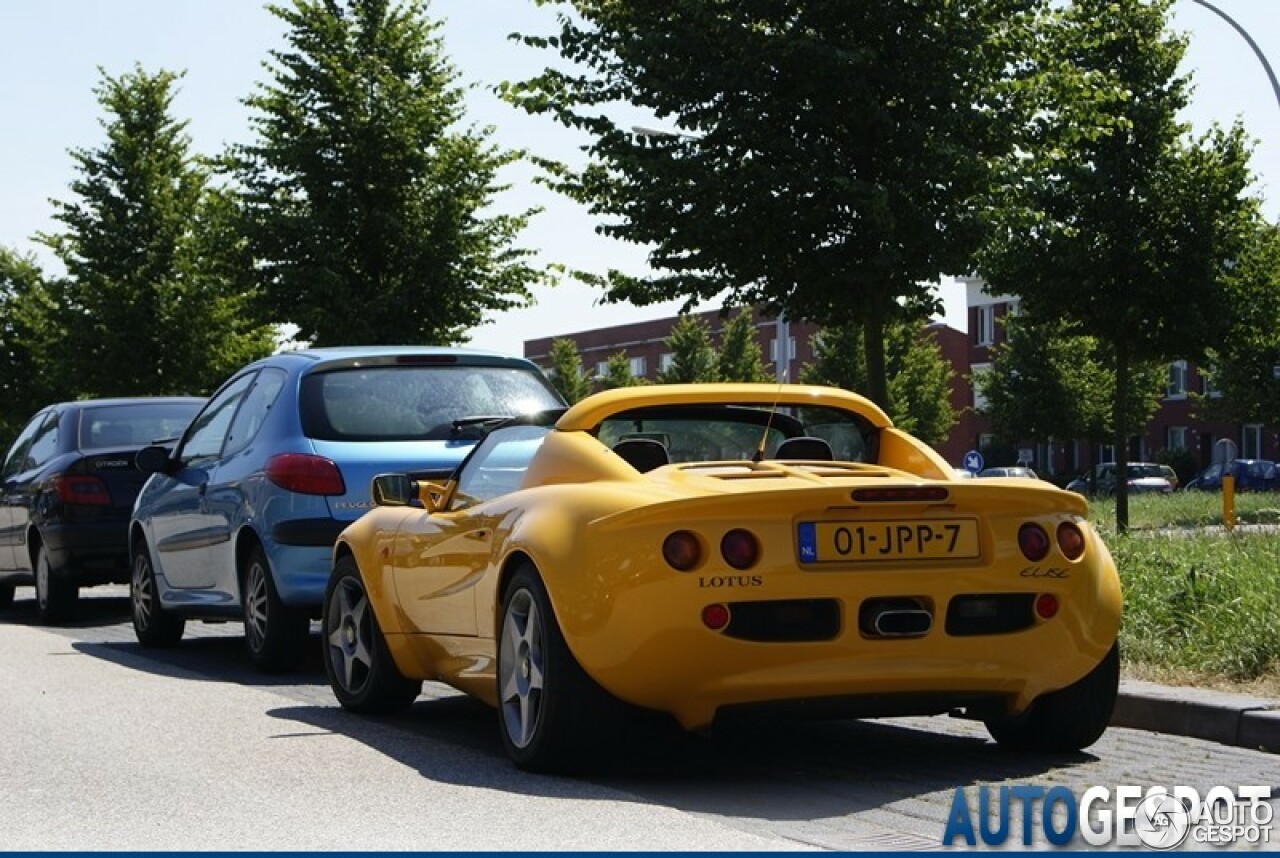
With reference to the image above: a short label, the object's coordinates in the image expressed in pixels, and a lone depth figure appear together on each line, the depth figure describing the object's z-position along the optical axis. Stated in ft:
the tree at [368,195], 90.02
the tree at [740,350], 238.68
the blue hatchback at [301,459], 33.76
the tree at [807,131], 56.65
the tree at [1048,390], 204.95
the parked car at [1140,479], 217.99
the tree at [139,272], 126.21
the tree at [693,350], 238.27
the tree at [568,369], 271.08
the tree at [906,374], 206.28
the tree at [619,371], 261.65
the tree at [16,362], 173.27
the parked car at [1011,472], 154.51
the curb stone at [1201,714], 24.25
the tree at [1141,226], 94.22
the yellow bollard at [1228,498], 85.90
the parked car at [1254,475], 213.46
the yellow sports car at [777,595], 20.79
